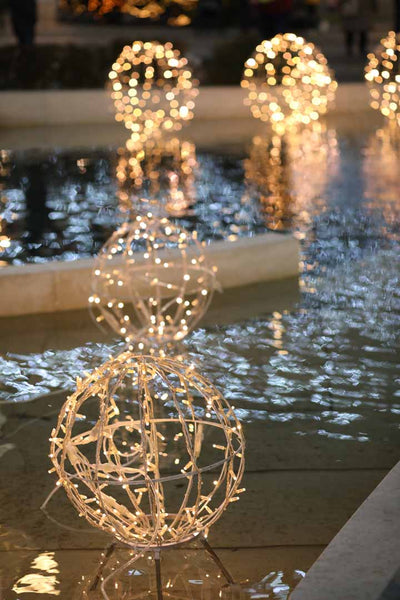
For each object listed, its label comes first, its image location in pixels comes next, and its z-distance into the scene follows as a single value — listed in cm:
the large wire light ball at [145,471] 396
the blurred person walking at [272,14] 2427
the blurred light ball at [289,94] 1939
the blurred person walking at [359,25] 2703
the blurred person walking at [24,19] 2347
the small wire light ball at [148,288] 691
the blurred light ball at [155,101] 1919
